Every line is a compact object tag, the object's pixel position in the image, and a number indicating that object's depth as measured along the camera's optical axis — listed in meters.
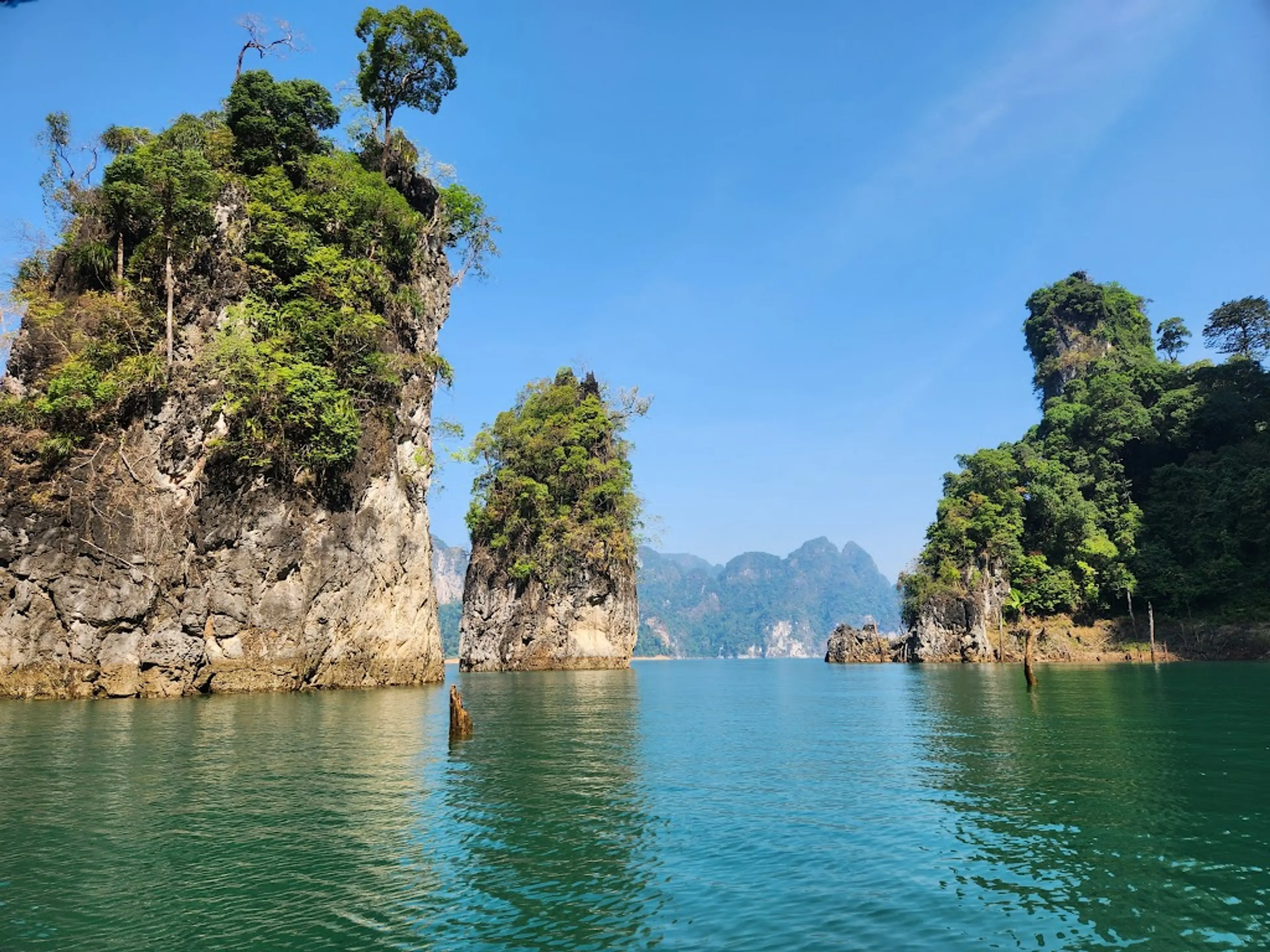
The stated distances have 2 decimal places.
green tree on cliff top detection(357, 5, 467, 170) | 48.25
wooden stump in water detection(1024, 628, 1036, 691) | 38.38
